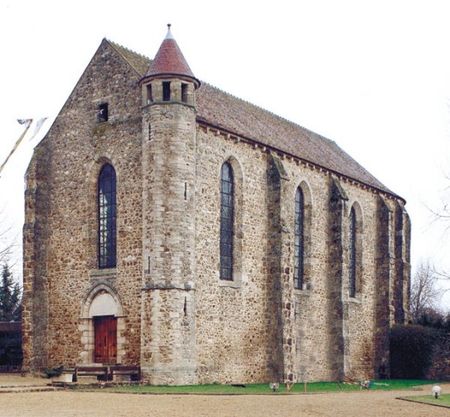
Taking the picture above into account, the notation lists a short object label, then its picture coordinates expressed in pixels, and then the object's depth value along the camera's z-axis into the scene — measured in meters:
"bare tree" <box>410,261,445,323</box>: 83.44
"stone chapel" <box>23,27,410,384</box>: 30.09
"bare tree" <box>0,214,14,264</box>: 38.79
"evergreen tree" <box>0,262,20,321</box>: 49.13
